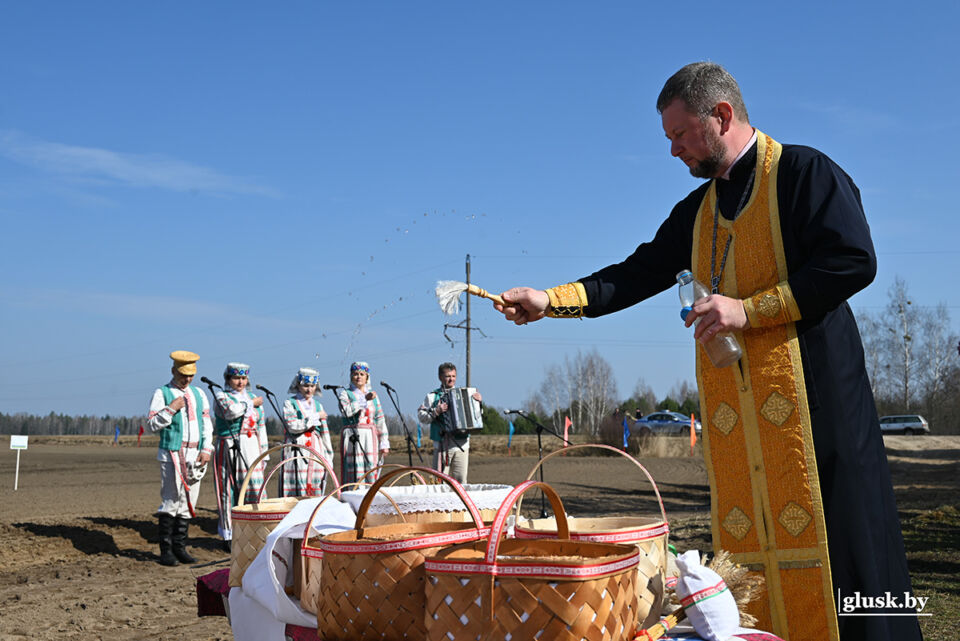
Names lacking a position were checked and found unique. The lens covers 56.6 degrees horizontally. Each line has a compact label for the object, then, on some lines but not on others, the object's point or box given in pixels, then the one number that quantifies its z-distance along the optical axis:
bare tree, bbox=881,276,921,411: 61.41
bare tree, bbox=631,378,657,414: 75.00
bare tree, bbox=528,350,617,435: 69.38
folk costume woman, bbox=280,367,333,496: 10.48
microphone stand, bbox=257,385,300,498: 10.11
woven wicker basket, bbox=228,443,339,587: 2.91
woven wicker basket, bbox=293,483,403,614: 2.31
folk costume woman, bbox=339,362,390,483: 11.29
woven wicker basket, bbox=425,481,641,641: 1.56
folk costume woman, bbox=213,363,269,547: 9.81
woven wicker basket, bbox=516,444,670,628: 1.92
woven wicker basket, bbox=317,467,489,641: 1.93
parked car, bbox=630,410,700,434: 41.50
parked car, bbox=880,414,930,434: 50.00
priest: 2.17
